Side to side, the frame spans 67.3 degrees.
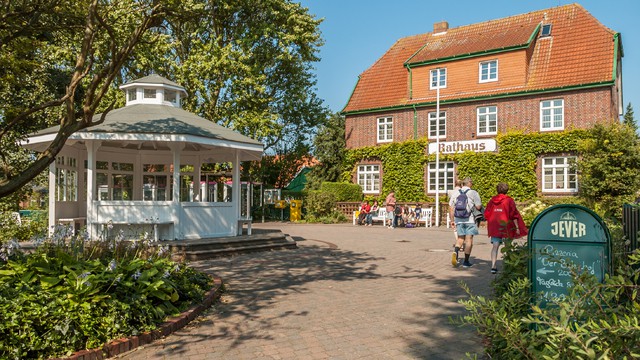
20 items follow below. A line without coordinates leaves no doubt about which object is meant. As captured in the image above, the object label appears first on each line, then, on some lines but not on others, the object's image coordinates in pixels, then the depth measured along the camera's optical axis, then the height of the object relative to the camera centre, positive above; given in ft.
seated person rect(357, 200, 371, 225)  87.81 -3.91
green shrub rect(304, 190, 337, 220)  95.45 -2.30
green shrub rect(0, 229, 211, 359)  14.94 -3.84
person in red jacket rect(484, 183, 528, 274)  27.81 -1.33
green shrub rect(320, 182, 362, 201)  98.02 +0.31
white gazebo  41.34 +2.38
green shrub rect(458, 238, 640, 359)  7.12 -2.24
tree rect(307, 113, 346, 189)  122.93 +9.40
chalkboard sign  14.20 -1.57
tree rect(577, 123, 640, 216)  68.13 +3.81
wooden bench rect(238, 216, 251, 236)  48.38 -3.19
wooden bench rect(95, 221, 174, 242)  40.68 -2.70
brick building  81.71 +19.53
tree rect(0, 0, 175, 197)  19.36 +7.71
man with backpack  33.71 -1.64
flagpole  84.93 +5.71
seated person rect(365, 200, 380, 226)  86.94 -4.42
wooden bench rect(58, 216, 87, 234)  45.38 -2.87
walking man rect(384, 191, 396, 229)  79.92 -2.75
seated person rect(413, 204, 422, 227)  84.88 -3.79
